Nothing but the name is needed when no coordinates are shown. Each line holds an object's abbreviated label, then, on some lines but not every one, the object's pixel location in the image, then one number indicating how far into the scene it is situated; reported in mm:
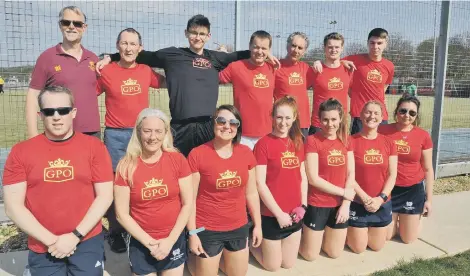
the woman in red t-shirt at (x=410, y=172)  4593
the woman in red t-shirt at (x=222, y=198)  3516
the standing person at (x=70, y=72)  3762
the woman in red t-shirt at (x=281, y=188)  3852
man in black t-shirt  4176
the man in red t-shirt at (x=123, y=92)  4055
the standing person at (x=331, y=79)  4969
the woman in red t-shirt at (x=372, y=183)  4293
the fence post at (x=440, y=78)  6945
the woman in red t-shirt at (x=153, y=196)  3139
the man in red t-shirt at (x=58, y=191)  2793
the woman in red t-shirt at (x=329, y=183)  4047
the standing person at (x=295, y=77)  4801
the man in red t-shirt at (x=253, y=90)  4469
